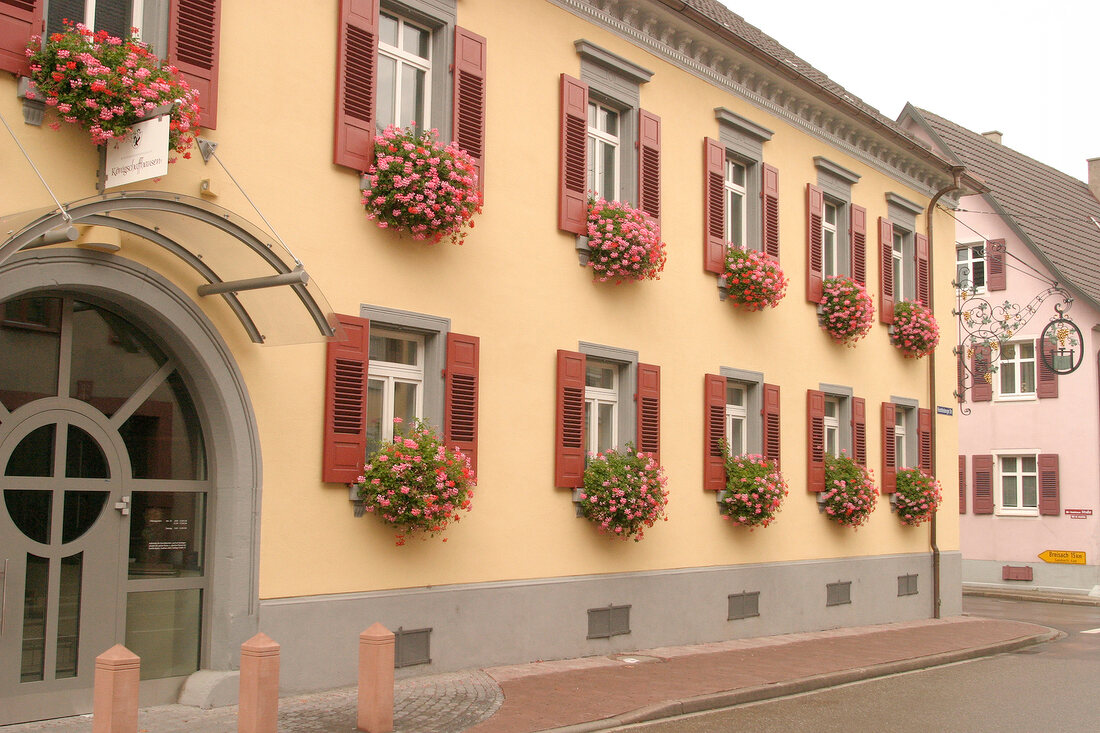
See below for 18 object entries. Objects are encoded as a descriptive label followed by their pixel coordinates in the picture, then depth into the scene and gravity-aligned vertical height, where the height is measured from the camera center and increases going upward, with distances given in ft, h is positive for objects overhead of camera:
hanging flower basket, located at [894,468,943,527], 63.16 -0.45
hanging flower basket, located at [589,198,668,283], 42.57 +9.23
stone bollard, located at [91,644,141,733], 21.43 -4.11
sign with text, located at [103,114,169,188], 25.76 +7.58
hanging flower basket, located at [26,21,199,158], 25.52 +9.09
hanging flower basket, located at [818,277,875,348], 57.57 +9.21
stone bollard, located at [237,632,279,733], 23.50 -4.35
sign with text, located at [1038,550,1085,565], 91.86 -5.35
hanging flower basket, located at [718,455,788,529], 48.78 -0.24
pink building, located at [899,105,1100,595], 92.68 +7.21
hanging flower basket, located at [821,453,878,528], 56.24 -0.23
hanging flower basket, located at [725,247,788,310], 50.16 +9.33
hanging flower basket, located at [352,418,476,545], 32.94 -0.04
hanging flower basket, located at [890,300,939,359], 64.39 +9.14
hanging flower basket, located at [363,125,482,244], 34.09 +9.07
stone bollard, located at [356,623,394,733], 26.03 -4.63
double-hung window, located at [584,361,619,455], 43.55 +3.10
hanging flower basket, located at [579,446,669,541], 41.24 -0.32
